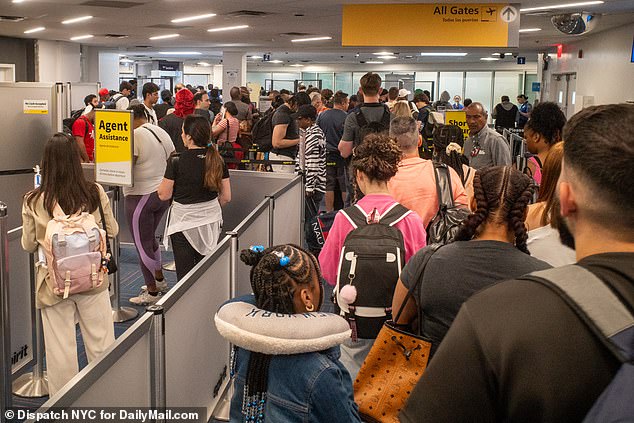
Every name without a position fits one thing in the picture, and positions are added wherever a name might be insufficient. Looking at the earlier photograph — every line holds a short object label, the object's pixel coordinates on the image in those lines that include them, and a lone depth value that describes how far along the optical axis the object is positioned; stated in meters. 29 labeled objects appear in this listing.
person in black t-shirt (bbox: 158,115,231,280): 5.64
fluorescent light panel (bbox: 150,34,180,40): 19.05
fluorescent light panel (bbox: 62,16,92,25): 14.86
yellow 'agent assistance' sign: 5.94
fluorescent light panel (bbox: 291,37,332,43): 18.72
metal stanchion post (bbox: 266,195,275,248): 5.35
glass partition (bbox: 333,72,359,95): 36.09
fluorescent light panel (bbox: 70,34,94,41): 20.00
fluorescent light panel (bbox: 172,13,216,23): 13.80
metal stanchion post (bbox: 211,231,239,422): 4.07
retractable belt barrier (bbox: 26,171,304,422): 2.17
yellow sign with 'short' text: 12.02
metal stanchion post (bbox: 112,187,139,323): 6.24
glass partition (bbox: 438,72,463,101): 33.62
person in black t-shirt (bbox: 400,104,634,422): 1.17
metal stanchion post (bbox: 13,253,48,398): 4.68
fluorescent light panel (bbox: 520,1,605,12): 10.98
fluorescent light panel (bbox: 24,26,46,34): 17.78
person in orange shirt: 4.27
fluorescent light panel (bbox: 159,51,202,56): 28.34
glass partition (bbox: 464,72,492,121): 33.03
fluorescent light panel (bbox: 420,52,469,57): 26.34
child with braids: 2.02
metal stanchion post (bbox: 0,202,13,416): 3.90
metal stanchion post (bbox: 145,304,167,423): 2.64
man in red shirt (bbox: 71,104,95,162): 9.03
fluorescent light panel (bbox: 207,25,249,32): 16.00
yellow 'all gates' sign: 9.98
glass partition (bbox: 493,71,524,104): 32.56
